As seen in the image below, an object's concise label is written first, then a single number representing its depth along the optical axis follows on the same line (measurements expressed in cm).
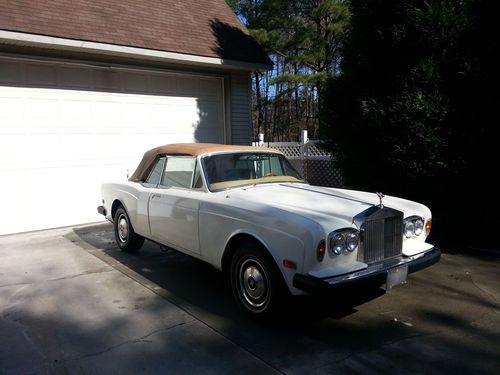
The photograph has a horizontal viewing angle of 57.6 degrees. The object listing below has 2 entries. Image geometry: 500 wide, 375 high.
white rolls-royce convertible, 357
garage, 773
